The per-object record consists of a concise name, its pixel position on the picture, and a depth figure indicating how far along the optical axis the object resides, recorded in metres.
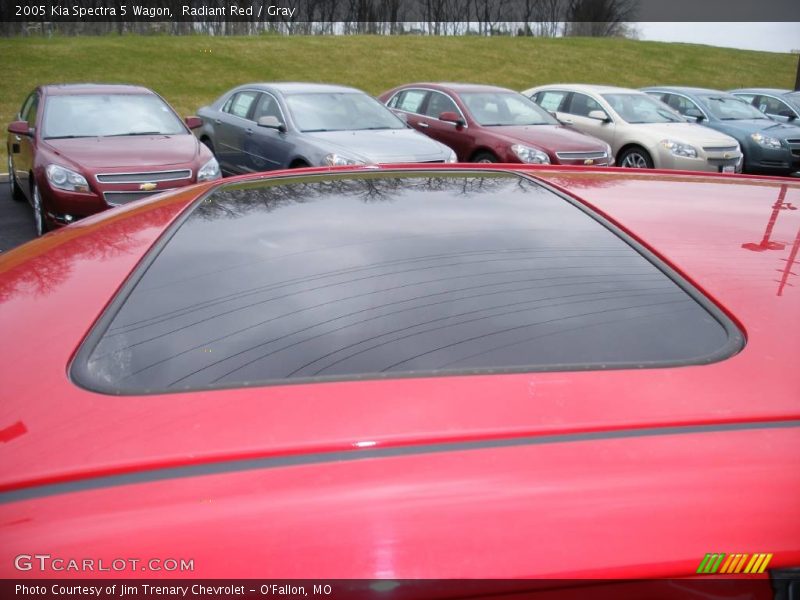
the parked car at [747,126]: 11.97
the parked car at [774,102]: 14.95
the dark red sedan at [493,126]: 8.82
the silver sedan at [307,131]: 7.38
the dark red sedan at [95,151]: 6.04
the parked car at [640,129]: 10.00
